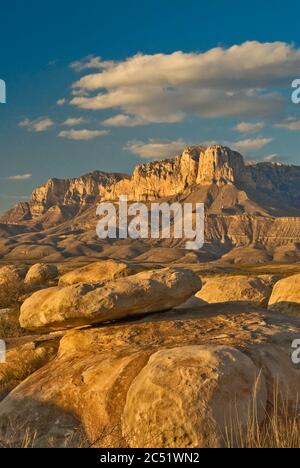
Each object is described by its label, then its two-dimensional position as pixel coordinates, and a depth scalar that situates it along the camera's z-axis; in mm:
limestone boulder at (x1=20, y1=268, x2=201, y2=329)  14625
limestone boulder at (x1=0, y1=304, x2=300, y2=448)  8875
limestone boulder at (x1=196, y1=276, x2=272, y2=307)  21422
